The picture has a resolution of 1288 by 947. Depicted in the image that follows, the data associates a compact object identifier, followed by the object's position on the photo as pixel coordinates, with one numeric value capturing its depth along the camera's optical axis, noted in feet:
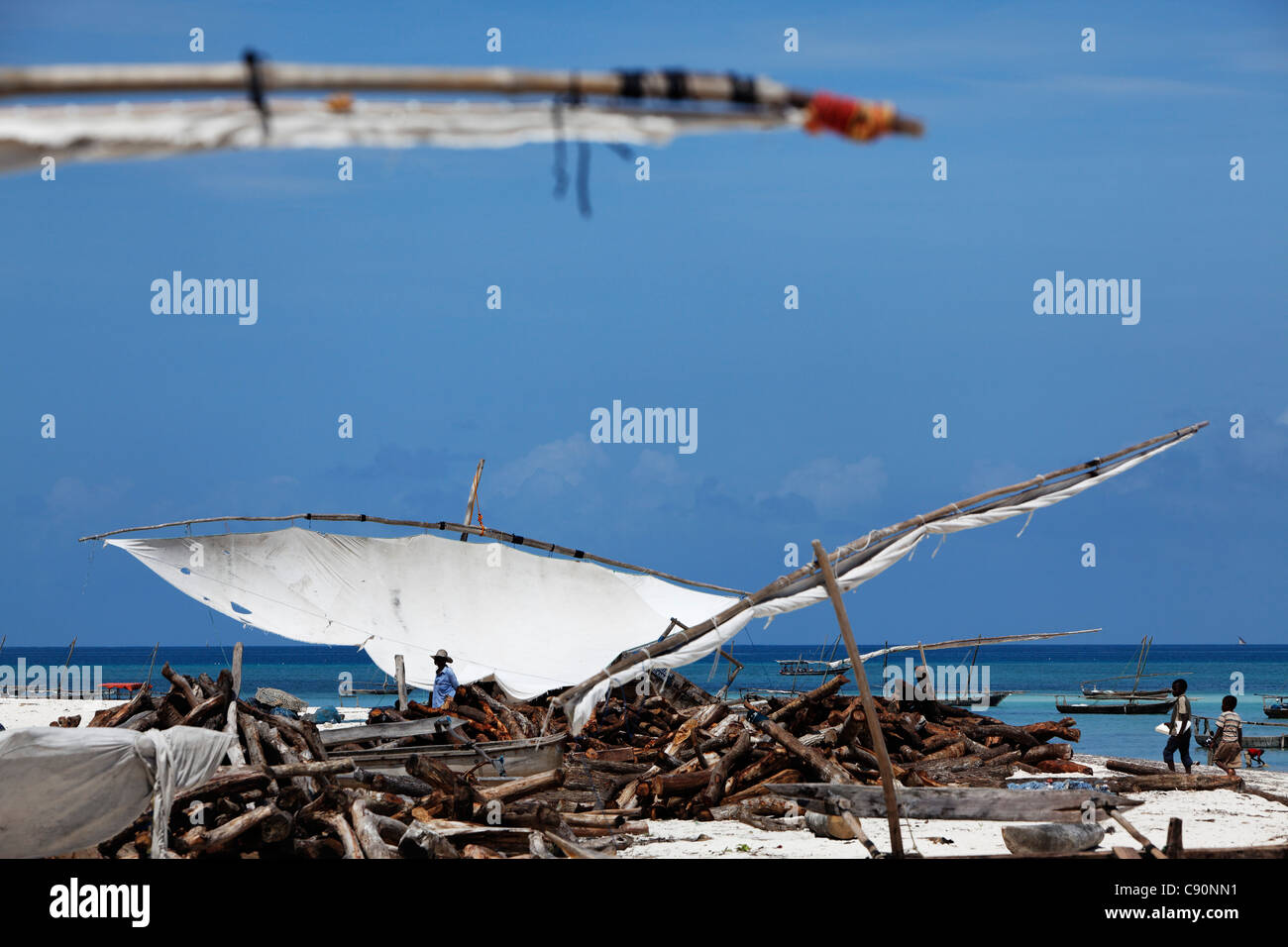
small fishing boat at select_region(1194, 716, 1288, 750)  91.18
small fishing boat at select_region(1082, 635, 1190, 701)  175.83
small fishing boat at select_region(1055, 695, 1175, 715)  170.84
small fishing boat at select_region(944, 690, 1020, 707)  170.62
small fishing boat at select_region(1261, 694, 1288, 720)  163.02
